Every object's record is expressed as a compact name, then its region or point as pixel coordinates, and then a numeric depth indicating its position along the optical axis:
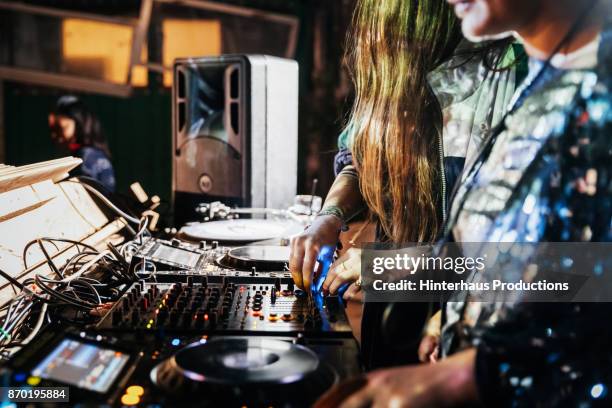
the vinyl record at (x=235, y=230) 1.92
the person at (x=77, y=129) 4.14
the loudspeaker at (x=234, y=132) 2.44
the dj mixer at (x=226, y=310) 1.00
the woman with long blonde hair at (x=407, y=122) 1.34
